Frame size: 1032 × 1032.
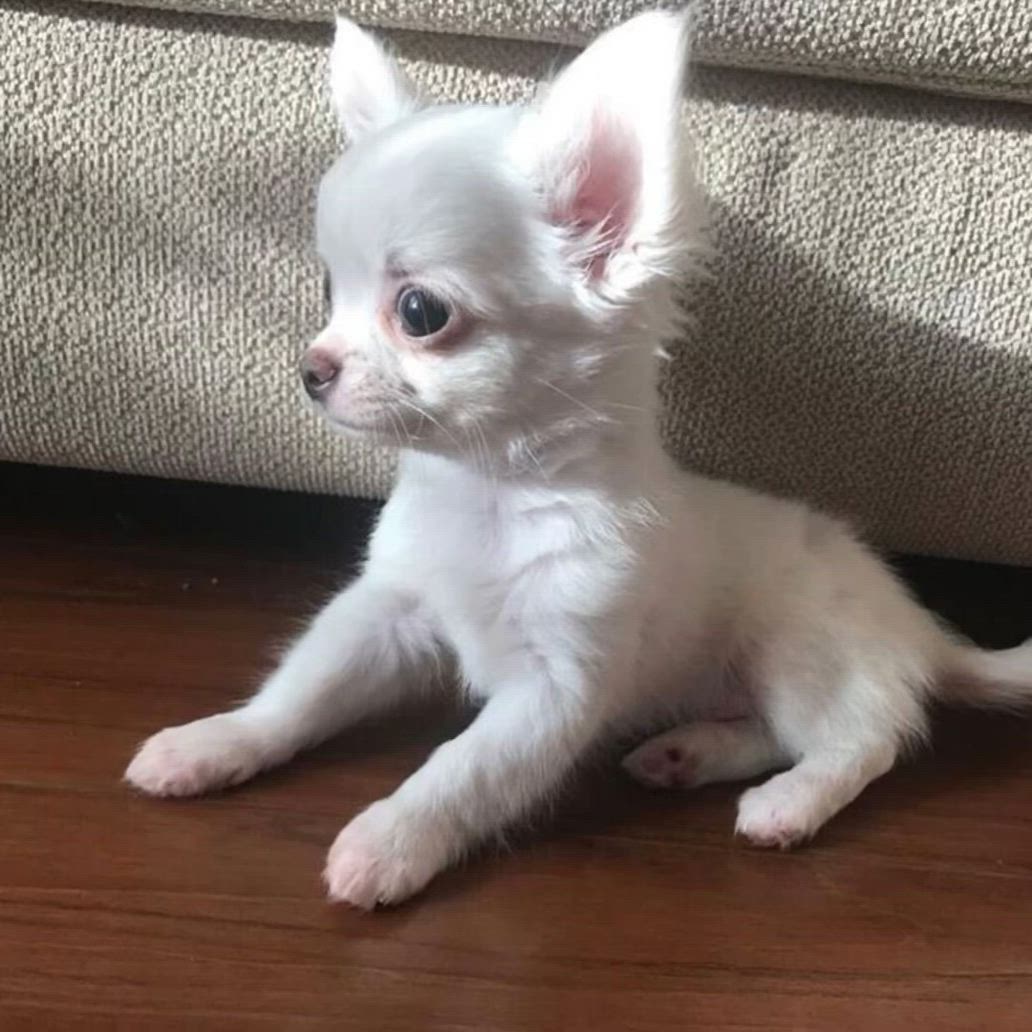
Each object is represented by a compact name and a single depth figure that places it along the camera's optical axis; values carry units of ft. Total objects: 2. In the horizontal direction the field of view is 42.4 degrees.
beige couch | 1.19
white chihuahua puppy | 1.01
